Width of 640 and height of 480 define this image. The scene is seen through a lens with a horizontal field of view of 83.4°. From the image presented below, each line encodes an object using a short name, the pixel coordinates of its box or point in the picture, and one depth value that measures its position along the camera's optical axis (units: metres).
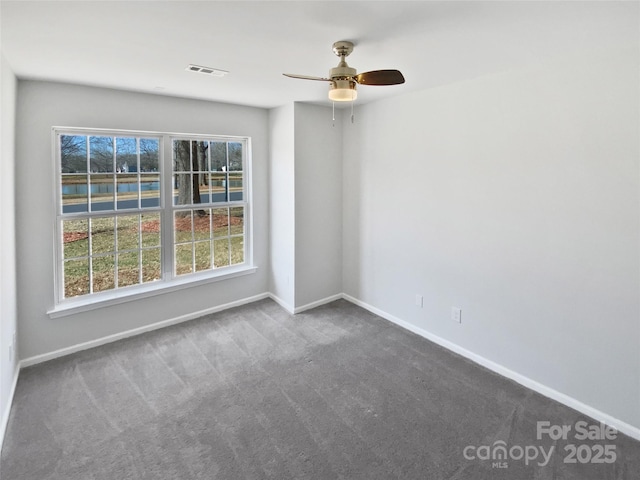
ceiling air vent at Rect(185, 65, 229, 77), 2.67
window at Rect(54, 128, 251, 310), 3.37
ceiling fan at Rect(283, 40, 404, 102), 2.13
